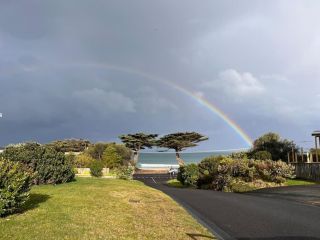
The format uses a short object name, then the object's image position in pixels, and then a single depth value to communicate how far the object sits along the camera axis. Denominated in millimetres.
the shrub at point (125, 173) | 22307
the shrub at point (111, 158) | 41098
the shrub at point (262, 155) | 23421
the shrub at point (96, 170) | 25433
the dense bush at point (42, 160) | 12257
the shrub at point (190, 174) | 24300
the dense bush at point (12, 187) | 6260
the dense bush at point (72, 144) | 68523
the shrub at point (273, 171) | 19240
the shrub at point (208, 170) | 22432
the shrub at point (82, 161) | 38297
